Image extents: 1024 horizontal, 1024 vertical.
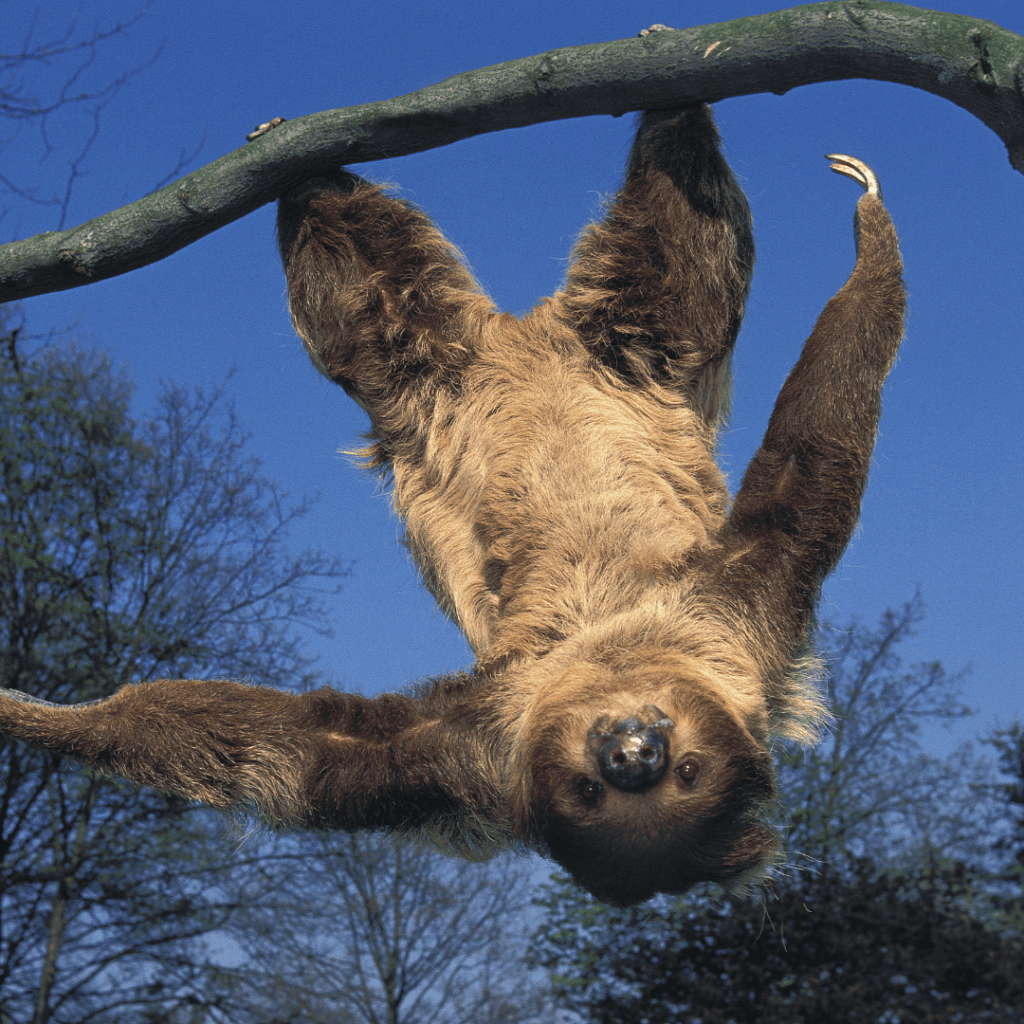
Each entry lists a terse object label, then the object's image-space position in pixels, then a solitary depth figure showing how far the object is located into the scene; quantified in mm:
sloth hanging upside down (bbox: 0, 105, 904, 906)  3396
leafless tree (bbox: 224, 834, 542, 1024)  13781
